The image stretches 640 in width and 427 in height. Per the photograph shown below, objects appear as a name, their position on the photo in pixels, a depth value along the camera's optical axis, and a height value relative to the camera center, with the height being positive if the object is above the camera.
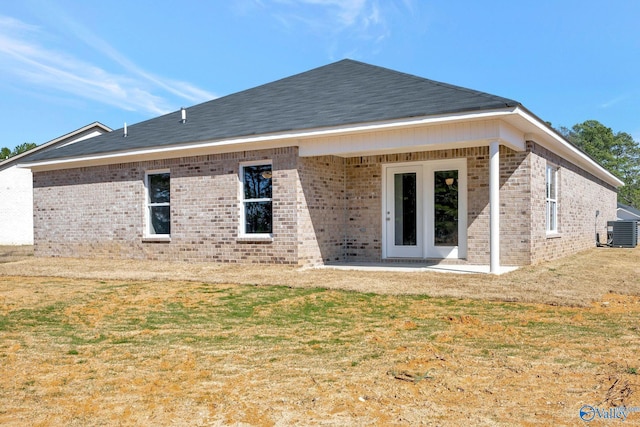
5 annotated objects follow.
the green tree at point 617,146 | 63.38 +7.70
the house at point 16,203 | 25.45 +0.54
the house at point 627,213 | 36.53 -0.33
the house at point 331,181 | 10.58 +0.75
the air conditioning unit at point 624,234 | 19.45 -0.96
